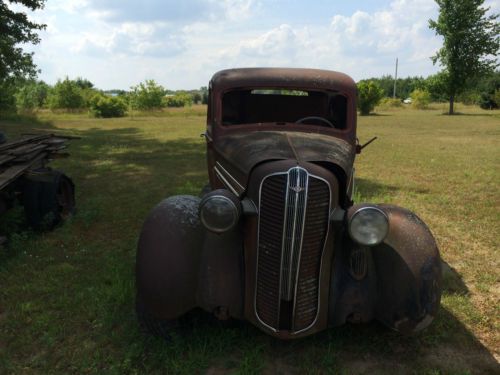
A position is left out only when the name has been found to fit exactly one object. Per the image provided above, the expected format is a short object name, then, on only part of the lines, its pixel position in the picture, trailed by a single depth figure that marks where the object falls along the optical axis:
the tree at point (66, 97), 41.41
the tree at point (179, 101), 70.41
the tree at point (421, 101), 45.19
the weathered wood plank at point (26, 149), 5.26
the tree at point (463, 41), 33.69
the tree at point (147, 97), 40.47
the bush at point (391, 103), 47.11
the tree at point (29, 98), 42.18
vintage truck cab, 2.53
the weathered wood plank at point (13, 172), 4.35
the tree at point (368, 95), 33.84
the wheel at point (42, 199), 5.25
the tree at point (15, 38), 16.16
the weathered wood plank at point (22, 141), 5.57
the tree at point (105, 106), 35.31
